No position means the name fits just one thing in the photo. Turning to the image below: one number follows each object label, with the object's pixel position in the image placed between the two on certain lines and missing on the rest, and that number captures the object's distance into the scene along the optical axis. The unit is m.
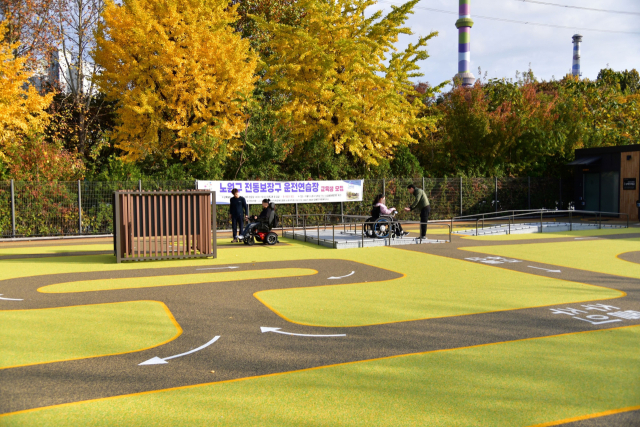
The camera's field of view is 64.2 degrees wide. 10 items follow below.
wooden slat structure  13.17
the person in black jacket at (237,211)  17.23
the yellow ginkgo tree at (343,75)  25.06
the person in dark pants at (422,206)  17.16
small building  26.42
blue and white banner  22.38
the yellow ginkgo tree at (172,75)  22.48
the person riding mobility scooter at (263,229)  16.66
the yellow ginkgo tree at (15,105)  20.45
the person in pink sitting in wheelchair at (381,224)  17.19
